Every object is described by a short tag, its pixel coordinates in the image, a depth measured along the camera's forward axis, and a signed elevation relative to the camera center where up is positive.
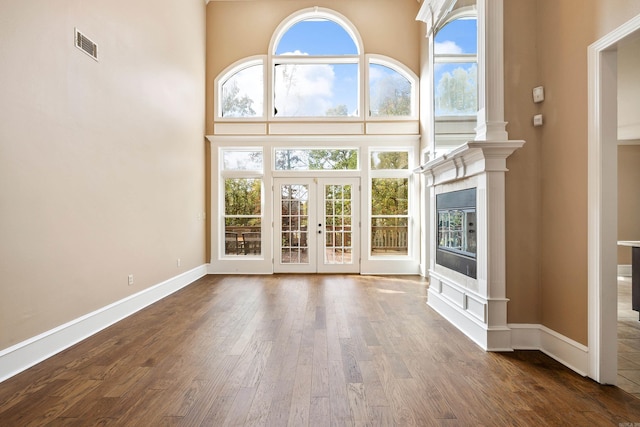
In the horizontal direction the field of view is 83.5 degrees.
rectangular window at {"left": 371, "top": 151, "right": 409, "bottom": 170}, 7.39 +1.14
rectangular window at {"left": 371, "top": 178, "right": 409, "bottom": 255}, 7.32 -0.04
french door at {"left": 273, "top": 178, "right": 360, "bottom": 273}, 7.36 -0.20
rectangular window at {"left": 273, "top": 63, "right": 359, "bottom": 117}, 7.39 +2.60
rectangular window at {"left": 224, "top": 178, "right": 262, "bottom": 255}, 7.41 +0.02
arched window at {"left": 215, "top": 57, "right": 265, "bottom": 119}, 7.45 +2.58
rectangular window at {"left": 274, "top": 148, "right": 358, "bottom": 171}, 7.42 +1.17
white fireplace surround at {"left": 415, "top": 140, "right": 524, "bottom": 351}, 3.21 -0.30
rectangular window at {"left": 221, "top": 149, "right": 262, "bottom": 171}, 7.46 +1.16
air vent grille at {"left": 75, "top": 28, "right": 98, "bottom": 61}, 3.56 +1.76
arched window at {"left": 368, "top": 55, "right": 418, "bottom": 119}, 7.33 +2.54
